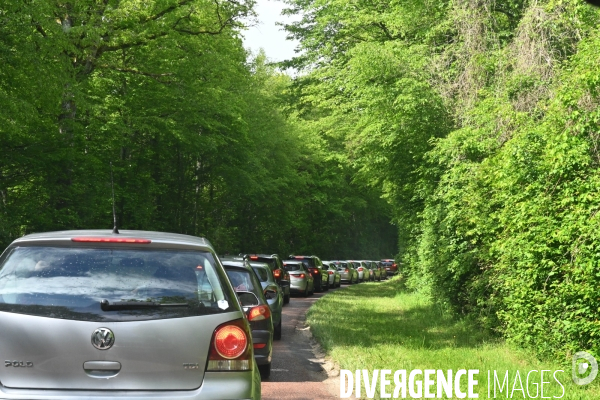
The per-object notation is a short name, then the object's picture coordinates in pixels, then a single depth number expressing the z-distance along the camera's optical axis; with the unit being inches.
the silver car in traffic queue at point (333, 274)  1831.9
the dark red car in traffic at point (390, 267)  2885.1
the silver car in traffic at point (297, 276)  1406.3
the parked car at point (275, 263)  1024.3
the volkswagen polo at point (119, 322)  204.1
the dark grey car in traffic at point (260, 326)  461.4
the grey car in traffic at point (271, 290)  665.6
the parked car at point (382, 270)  2660.7
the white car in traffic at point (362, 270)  2325.1
